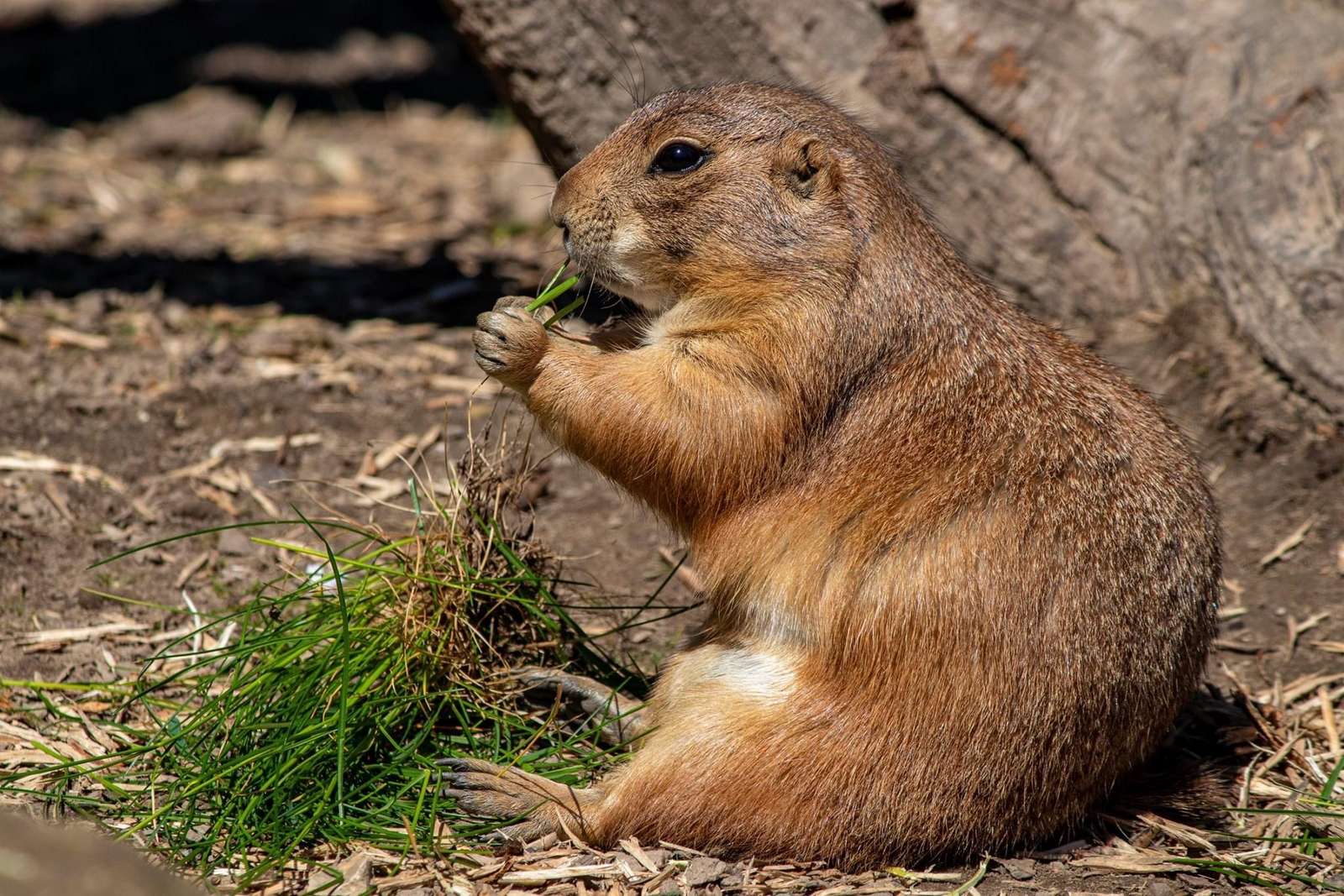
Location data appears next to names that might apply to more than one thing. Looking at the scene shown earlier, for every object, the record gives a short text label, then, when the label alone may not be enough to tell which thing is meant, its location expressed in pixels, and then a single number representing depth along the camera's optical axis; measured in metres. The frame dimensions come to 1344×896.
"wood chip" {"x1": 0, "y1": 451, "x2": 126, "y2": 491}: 11.76
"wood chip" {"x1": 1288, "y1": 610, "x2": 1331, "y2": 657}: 10.69
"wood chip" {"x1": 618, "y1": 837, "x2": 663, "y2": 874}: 7.79
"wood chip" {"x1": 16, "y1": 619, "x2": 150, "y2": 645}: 9.87
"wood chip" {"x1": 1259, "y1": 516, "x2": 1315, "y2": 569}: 11.39
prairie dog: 7.76
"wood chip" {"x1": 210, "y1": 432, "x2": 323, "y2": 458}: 12.42
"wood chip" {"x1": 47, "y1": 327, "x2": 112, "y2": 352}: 13.98
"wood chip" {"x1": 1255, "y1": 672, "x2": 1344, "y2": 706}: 10.09
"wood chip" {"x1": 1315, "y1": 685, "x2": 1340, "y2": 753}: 9.59
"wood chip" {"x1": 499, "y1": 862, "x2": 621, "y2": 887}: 7.71
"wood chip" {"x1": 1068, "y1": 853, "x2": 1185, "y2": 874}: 8.20
